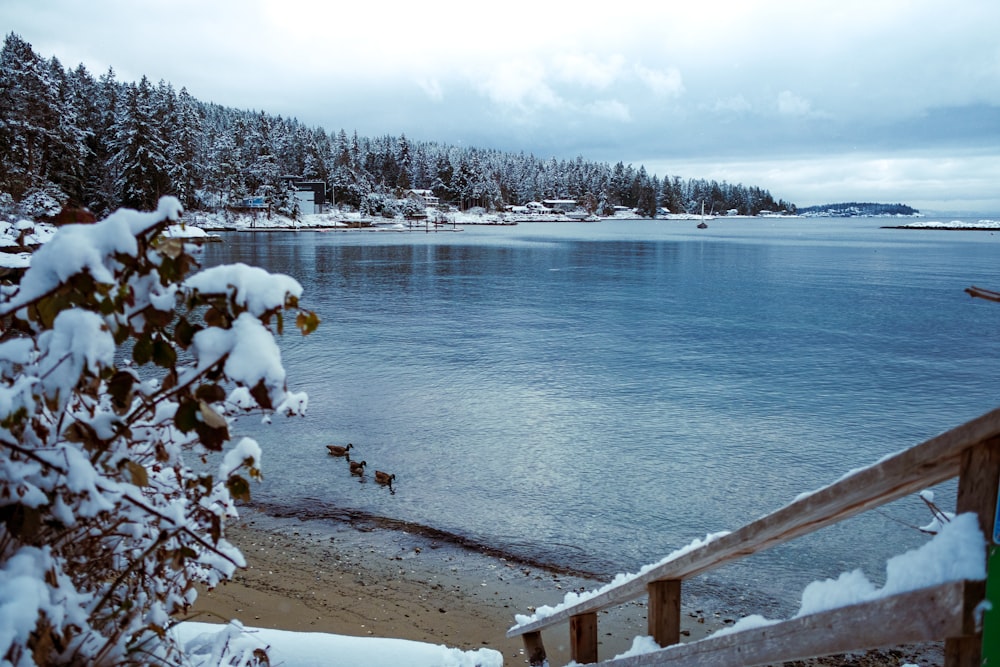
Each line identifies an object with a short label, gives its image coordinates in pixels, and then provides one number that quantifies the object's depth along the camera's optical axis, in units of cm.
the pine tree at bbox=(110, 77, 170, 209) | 6431
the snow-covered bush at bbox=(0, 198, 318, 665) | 159
